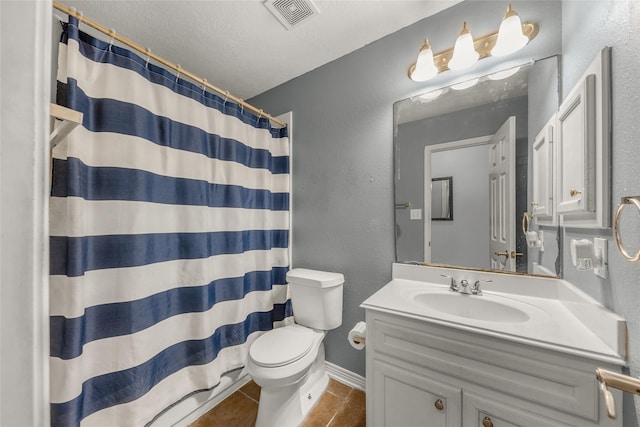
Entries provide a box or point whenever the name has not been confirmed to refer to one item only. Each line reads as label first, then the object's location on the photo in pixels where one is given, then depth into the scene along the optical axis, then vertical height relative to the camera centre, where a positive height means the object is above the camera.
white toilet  1.22 -0.74
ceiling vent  1.28 +1.11
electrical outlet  0.73 -0.12
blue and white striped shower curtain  0.94 -0.14
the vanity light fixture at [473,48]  1.08 +0.82
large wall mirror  1.16 +0.28
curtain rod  0.96 +0.76
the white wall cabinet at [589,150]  0.72 +0.21
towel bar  0.50 -0.36
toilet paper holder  1.25 -0.65
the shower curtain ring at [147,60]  1.17 +0.76
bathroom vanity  0.72 -0.48
